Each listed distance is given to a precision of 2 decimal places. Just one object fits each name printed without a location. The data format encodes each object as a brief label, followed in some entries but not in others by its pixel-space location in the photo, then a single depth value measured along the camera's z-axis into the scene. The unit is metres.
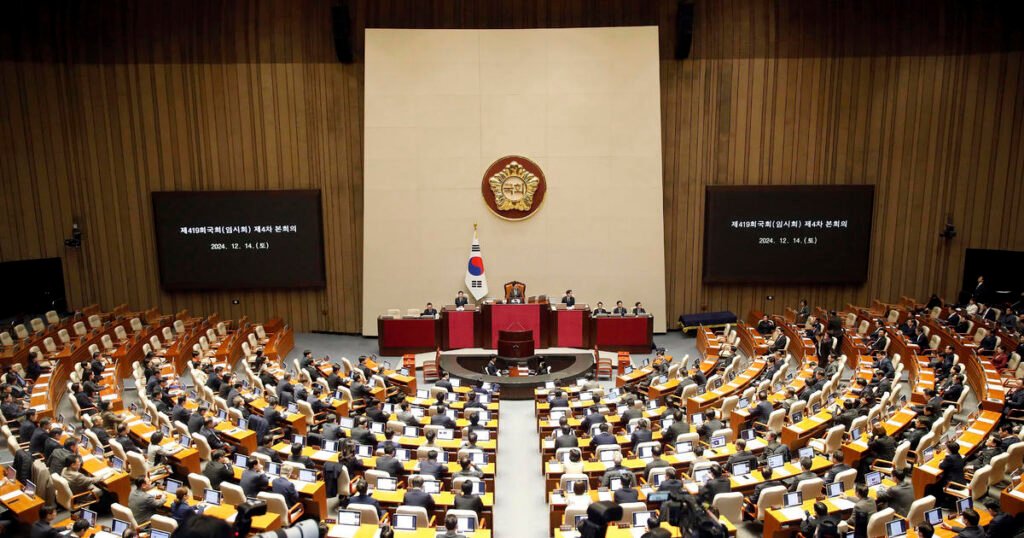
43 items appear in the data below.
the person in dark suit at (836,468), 8.95
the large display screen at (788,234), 20.42
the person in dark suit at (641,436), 10.78
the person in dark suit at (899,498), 8.42
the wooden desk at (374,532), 7.85
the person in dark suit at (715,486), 8.72
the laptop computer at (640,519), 7.91
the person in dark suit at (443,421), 11.73
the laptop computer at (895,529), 7.45
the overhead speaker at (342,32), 18.97
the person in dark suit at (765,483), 8.95
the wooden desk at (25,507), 8.69
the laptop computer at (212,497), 8.66
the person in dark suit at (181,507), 7.69
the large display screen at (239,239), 20.34
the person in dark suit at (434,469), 9.70
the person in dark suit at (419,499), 8.67
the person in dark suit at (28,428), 10.88
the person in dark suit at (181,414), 11.69
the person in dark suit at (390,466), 9.80
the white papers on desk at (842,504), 8.28
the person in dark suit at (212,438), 10.78
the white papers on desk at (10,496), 8.89
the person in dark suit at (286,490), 8.91
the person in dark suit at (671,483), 8.30
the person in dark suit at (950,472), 9.04
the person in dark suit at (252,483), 8.80
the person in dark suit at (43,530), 7.33
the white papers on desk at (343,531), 7.87
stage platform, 15.23
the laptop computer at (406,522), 7.96
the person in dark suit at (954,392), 12.00
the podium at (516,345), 17.03
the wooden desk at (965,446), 9.13
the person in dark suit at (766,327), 18.59
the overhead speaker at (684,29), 19.06
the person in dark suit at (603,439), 10.68
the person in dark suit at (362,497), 8.40
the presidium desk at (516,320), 18.61
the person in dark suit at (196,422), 11.30
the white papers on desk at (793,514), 8.20
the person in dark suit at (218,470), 9.26
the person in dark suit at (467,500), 8.52
